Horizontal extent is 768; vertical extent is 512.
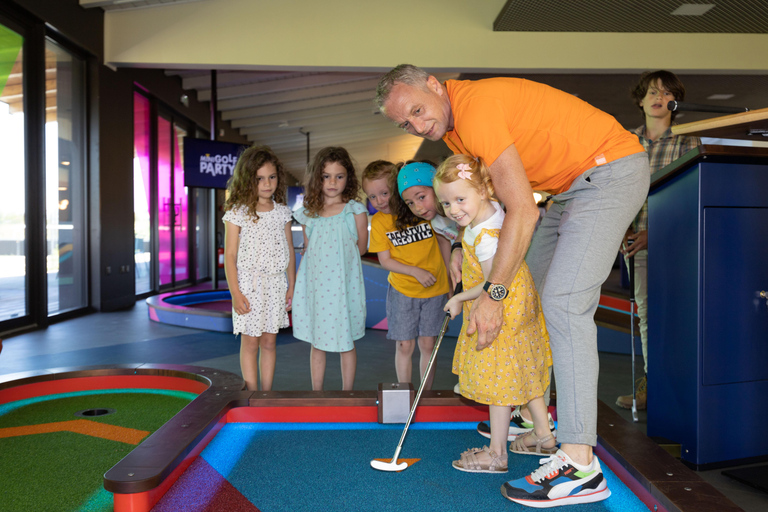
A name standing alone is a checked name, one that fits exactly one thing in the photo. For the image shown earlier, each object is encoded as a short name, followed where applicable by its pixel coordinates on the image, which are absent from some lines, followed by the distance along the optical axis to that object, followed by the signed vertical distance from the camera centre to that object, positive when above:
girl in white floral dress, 2.53 -0.09
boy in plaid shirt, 2.57 +0.45
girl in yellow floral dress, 1.52 -0.30
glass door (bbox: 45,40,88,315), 5.44 +0.62
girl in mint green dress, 2.53 -0.13
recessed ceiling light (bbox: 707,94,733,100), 8.41 +2.21
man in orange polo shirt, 1.37 +0.12
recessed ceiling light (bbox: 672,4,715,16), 5.23 +2.22
